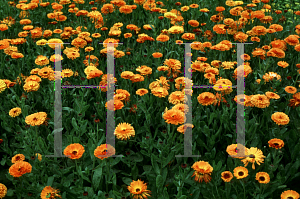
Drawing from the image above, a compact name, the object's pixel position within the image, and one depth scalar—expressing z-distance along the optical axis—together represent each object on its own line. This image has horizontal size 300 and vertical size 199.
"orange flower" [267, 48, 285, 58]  2.39
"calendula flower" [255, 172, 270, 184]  1.36
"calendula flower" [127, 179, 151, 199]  1.31
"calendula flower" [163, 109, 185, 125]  1.58
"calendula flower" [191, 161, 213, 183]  1.39
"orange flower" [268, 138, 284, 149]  1.52
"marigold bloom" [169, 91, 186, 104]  1.87
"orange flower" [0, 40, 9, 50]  2.56
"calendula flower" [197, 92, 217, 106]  1.89
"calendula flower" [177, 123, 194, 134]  1.70
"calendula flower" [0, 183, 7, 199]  1.46
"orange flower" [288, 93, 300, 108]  1.99
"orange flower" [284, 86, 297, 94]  2.05
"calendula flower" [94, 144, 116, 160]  1.48
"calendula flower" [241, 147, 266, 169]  1.41
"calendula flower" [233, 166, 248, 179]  1.37
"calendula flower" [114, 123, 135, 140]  1.61
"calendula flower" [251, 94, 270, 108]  1.79
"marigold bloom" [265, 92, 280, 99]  1.88
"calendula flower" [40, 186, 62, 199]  1.43
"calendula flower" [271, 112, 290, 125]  1.66
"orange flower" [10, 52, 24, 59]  2.41
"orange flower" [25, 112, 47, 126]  1.67
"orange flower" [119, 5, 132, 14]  3.21
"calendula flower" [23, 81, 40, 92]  2.06
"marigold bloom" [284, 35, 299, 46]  2.60
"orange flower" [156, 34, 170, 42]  2.68
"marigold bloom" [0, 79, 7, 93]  2.16
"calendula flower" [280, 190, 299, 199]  1.34
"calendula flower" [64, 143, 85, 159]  1.43
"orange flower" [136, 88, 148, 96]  1.99
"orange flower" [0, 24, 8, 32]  2.97
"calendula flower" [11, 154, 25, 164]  1.55
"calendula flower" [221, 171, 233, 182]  1.40
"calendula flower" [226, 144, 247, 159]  1.43
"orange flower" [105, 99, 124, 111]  1.80
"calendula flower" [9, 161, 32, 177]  1.41
